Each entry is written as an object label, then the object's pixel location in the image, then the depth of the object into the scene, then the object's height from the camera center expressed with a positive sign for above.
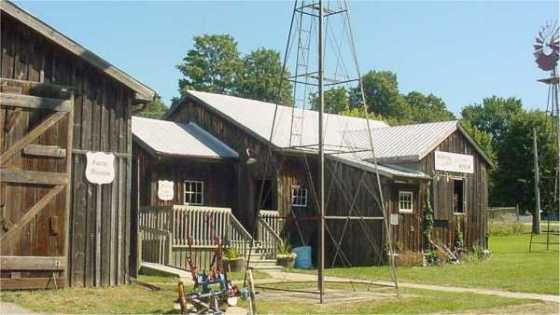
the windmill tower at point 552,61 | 34.56 +6.94
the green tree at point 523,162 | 62.84 +4.02
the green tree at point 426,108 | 95.81 +13.44
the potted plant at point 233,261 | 22.00 -1.53
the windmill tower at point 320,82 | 15.18 +2.72
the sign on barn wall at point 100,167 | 16.23 +0.83
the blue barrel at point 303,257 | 25.61 -1.63
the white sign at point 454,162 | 28.73 +1.82
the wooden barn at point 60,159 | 15.25 +0.96
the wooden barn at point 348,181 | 26.50 +0.99
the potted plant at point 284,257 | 24.52 -1.57
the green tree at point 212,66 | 76.12 +14.24
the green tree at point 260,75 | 76.44 +13.48
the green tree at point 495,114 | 91.38 +11.44
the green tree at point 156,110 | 89.50 +12.12
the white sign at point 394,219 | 26.53 -0.34
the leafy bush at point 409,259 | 26.47 -1.71
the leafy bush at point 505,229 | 47.54 -1.17
